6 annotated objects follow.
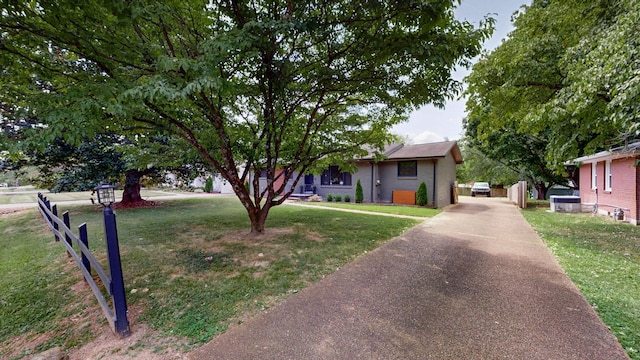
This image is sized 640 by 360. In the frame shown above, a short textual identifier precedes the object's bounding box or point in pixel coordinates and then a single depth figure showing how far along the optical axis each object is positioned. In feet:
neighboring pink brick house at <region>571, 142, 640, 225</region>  29.63
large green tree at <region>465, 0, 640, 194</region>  18.20
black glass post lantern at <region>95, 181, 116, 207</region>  10.63
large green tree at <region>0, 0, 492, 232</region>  11.96
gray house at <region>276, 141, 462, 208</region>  48.65
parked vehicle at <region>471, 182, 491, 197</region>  83.49
